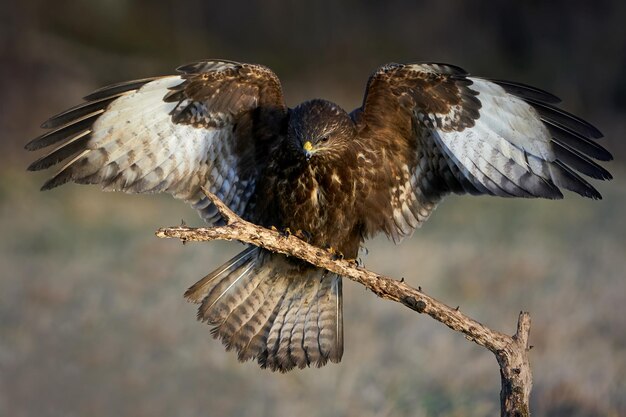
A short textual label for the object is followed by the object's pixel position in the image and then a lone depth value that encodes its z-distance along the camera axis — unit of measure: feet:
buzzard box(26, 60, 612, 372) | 36.50
